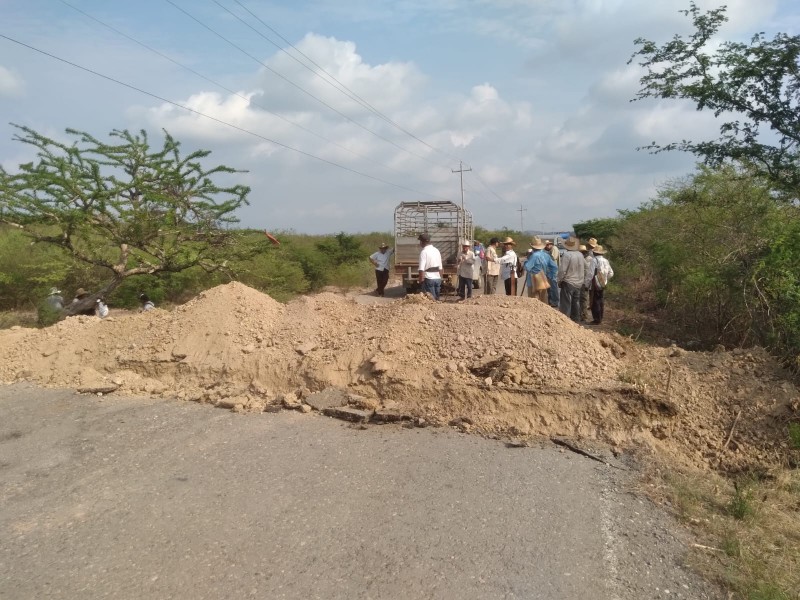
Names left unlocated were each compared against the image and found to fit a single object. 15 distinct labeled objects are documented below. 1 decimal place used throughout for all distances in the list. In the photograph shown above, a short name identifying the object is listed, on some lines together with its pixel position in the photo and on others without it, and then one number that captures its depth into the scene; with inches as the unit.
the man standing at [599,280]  439.2
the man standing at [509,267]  496.4
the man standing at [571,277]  422.0
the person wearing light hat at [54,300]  459.2
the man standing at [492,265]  543.2
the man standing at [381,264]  658.8
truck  721.0
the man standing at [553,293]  436.8
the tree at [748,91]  387.2
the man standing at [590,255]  442.3
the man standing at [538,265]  418.6
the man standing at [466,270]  526.0
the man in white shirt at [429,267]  389.7
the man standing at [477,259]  540.5
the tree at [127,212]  450.0
